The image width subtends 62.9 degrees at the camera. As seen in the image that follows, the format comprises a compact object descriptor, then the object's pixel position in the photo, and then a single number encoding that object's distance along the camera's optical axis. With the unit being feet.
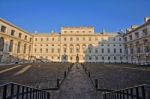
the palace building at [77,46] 192.13
